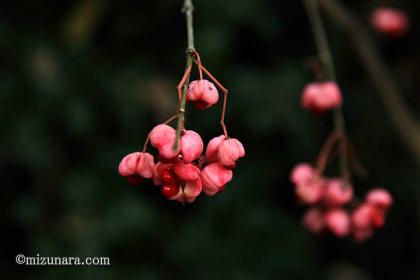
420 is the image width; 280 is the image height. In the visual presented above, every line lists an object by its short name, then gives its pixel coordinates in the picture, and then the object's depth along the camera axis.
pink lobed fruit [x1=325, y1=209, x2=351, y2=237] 0.91
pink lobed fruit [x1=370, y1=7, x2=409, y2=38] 1.12
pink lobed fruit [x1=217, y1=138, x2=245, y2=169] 0.73
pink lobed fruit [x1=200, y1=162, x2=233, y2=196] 0.73
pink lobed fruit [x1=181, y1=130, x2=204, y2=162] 0.70
